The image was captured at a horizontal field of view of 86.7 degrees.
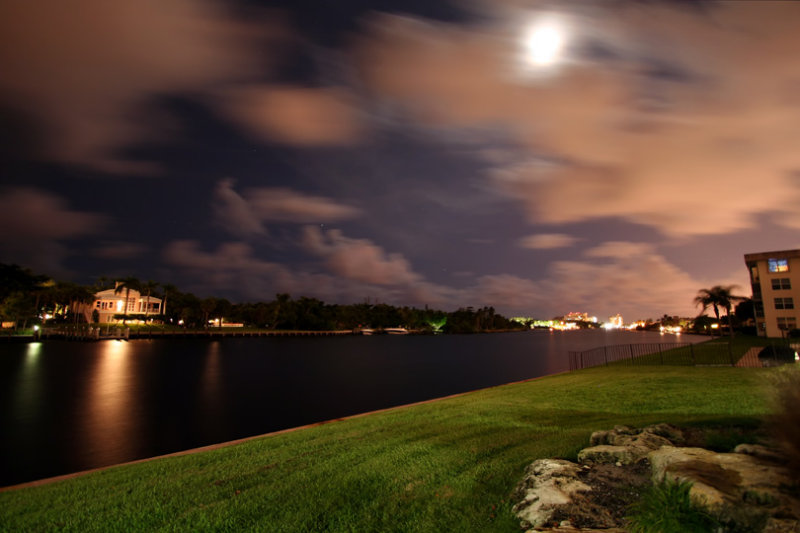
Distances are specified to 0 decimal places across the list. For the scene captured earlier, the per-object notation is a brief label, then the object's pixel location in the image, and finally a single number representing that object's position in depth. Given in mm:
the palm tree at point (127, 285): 120356
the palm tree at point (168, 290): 131925
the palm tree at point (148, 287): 128250
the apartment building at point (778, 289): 52094
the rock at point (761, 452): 4737
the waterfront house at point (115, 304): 123250
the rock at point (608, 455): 5984
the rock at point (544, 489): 4902
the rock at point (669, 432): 6769
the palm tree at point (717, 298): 65475
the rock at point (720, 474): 4078
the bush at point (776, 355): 22450
